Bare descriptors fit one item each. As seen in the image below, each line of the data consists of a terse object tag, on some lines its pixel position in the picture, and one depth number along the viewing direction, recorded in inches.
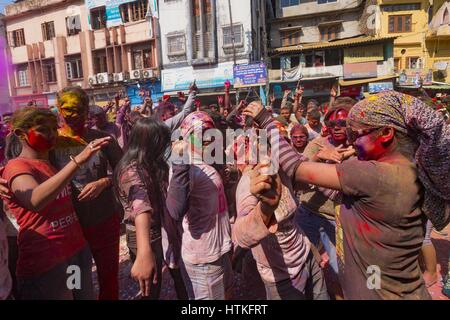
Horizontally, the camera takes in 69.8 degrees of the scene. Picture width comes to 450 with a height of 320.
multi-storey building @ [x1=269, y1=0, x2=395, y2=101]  883.4
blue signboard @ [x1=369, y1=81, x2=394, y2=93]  845.7
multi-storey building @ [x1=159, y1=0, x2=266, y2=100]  837.8
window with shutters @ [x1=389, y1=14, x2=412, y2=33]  982.4
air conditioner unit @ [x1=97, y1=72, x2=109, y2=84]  959.5
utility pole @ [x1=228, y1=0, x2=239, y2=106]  786.7
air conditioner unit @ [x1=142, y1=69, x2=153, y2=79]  912.9
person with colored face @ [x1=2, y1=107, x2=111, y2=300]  75.6
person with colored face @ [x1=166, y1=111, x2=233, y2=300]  91.0
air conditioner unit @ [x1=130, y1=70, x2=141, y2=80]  919.0
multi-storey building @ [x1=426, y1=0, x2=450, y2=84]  931.3
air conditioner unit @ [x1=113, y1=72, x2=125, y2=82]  936.6
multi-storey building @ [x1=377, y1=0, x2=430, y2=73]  972.6
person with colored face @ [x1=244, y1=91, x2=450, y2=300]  61.2
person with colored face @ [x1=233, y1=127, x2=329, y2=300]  91.7
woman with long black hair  78.4
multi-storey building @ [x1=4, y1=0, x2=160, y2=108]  942.4
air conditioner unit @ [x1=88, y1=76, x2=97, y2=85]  977.5
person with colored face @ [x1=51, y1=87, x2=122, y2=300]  103.5
